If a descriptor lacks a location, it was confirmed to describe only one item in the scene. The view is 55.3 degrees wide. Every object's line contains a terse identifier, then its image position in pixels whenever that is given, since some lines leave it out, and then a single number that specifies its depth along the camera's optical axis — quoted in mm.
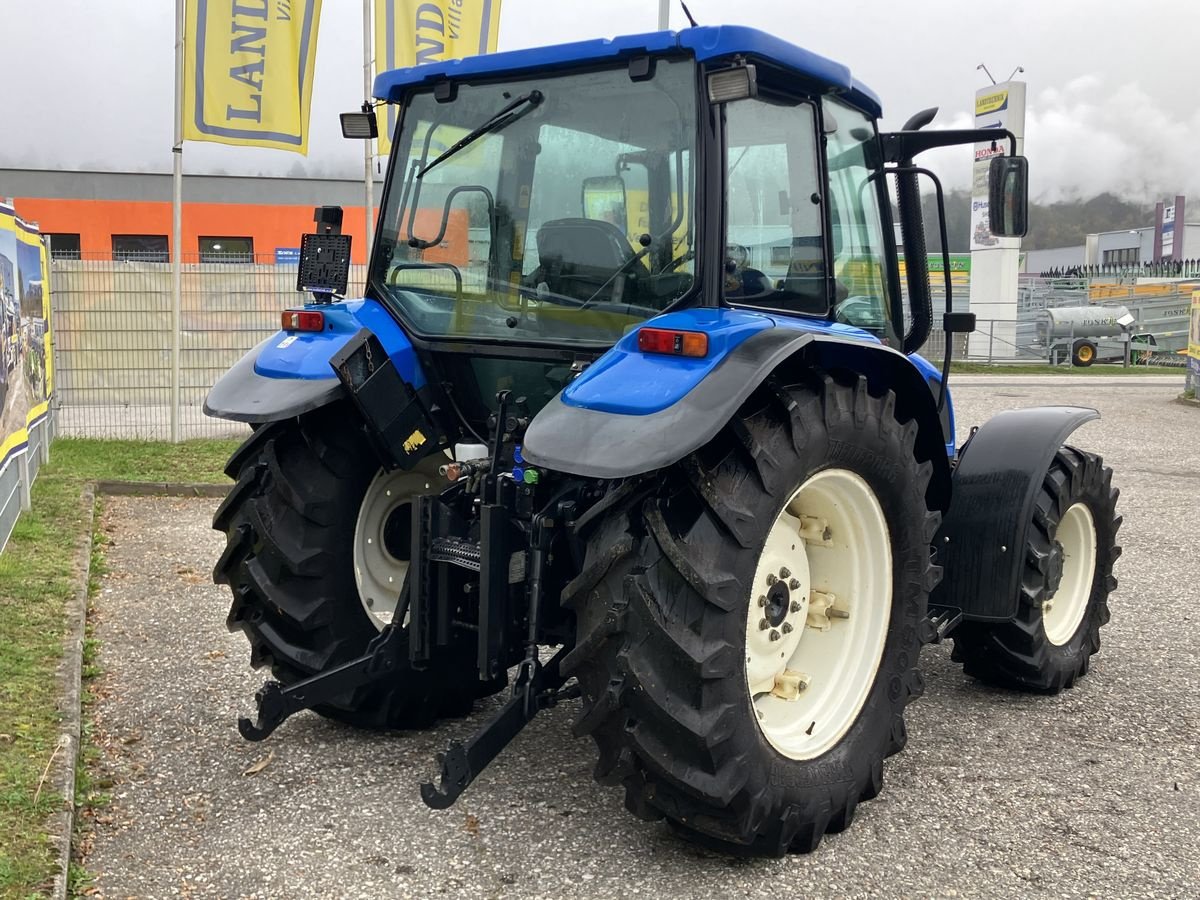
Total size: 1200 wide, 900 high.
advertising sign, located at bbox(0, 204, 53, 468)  6332
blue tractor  2957
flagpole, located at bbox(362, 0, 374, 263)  9398
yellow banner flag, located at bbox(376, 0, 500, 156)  11234
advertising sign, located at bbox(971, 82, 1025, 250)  28484
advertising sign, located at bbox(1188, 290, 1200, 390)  18656
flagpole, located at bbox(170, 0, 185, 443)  10680
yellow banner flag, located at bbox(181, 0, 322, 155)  10211
